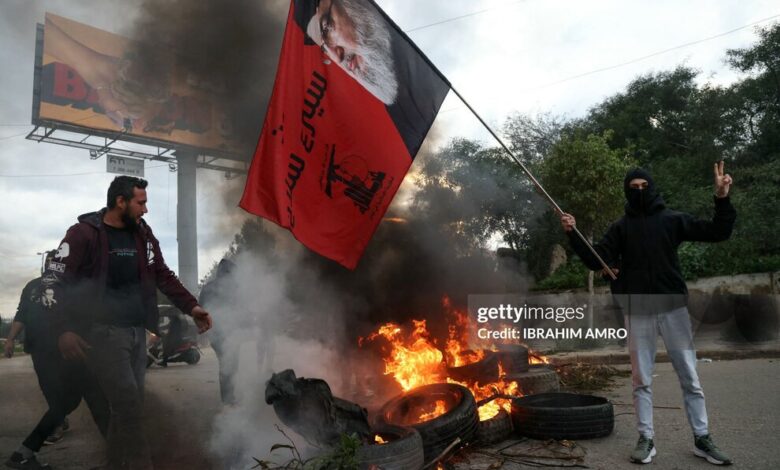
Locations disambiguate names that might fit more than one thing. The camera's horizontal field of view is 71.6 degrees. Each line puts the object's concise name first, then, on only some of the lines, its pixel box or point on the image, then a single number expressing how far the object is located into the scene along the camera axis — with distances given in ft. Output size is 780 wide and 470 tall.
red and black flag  13.55
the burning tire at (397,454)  10.46
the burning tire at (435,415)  12.65
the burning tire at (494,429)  13.94
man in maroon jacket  10.86
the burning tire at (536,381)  18.28
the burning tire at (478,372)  17.95
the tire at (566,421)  13.85
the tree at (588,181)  37.19
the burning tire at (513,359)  18.91
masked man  11.87
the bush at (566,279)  51.37
